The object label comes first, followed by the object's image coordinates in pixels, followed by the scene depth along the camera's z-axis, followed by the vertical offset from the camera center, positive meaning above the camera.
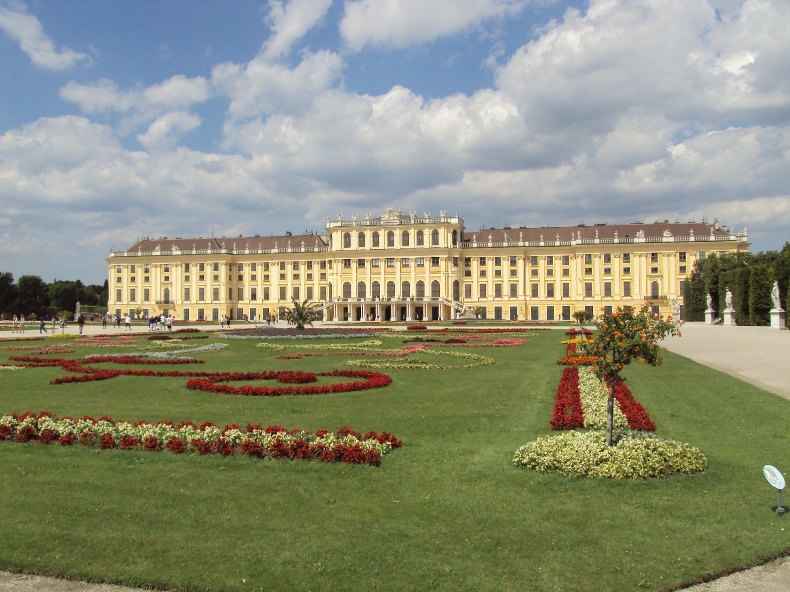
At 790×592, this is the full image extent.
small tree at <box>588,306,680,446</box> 8.30 -0.39
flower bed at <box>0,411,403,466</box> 8.35 -1.72
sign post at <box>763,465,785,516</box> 6.25 -1.64
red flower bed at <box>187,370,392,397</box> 14.15 -1.68
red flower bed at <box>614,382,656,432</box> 10.16 -1.73
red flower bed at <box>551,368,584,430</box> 10.38 -1.73
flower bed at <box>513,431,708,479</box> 7.59 -1.77
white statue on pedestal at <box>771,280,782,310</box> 39.18 +0.59
